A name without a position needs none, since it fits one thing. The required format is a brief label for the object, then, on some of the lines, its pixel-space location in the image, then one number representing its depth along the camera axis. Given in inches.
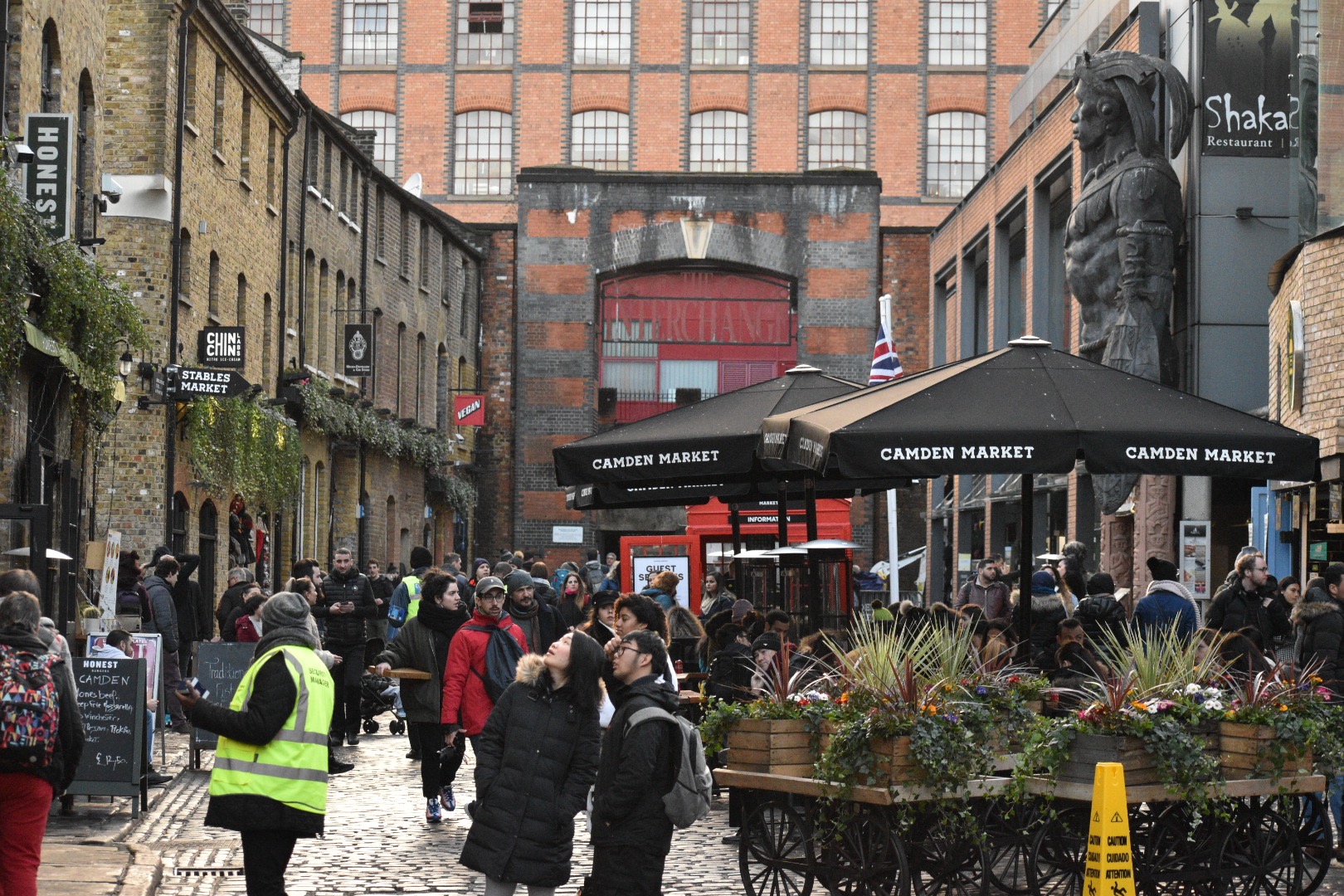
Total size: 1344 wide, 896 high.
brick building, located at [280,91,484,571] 1312.7
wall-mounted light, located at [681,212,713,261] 1817.2
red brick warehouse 2198.6
